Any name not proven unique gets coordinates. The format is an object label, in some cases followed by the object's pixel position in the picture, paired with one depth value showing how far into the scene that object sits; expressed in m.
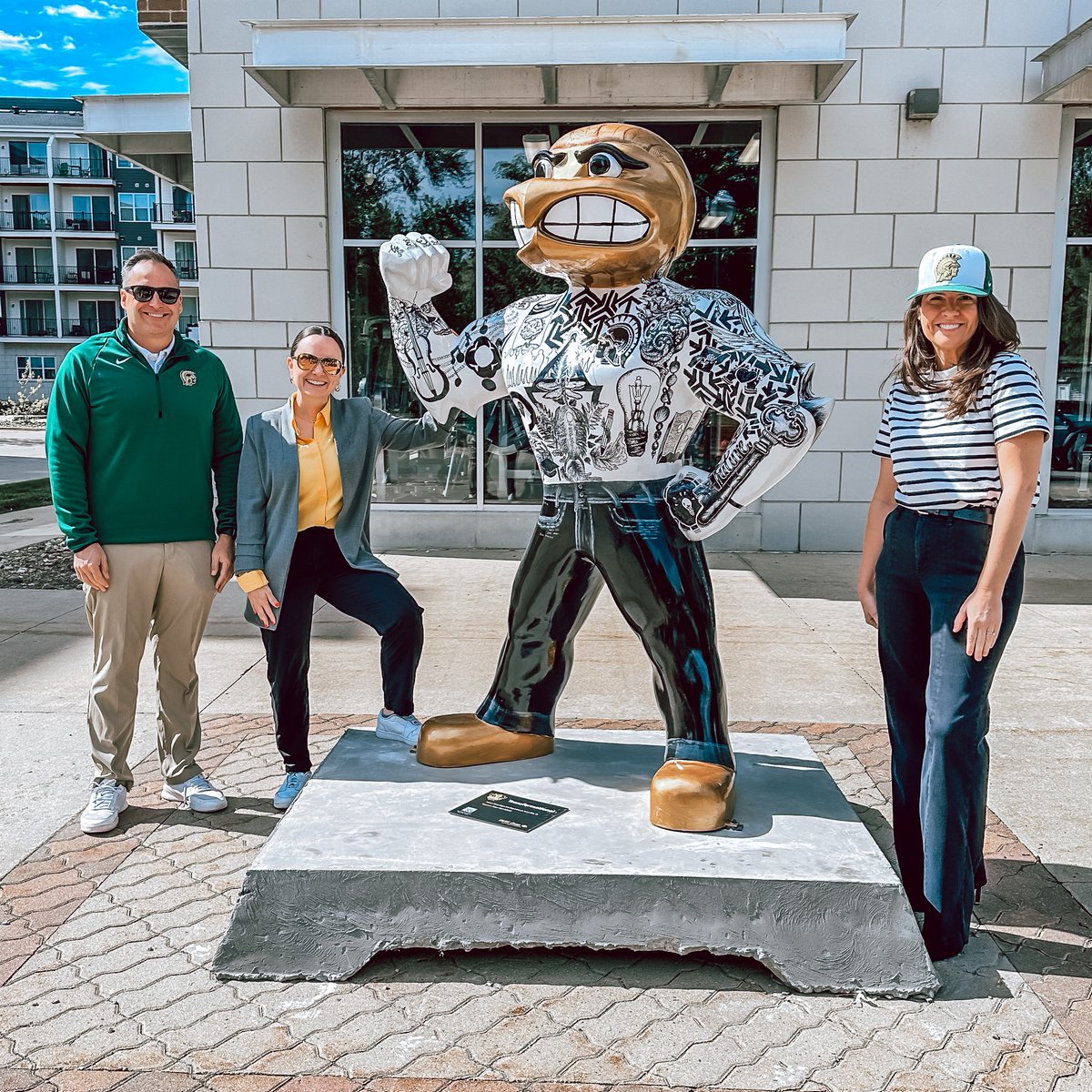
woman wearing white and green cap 2.52
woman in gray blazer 3.51
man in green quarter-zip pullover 3.44
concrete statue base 2.62
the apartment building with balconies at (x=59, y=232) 50.78
